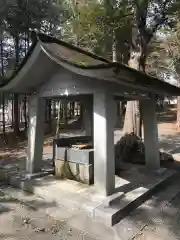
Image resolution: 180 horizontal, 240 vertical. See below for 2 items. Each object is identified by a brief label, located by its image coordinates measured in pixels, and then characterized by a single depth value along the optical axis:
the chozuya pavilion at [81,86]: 3.25
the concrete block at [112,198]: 3.20
